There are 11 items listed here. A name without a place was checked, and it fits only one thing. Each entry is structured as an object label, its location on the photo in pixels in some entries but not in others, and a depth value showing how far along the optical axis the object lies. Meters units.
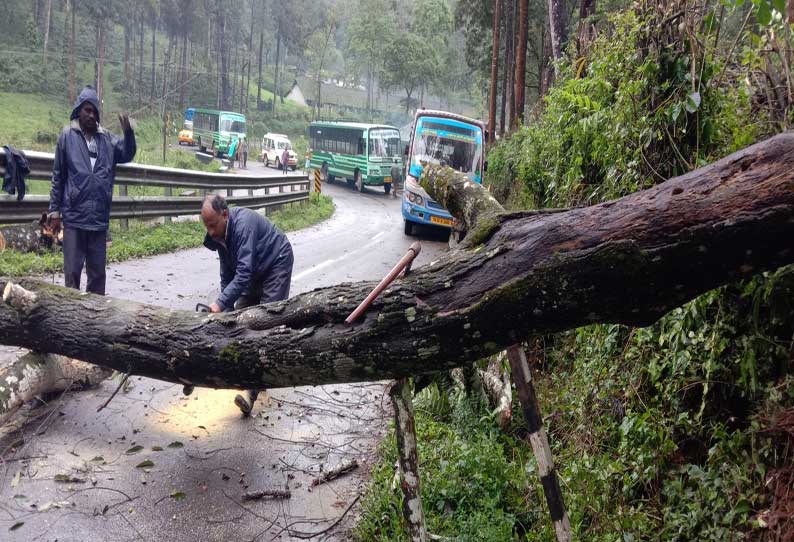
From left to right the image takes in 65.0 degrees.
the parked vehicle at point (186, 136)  46.38
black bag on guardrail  7.21
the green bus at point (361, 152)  30.75
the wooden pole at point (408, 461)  2.84
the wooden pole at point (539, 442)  2.83
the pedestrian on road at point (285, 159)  38.34
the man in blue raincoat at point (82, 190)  5.75
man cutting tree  4.70
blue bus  17.23
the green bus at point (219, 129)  41.34
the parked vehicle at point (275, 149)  40.09
